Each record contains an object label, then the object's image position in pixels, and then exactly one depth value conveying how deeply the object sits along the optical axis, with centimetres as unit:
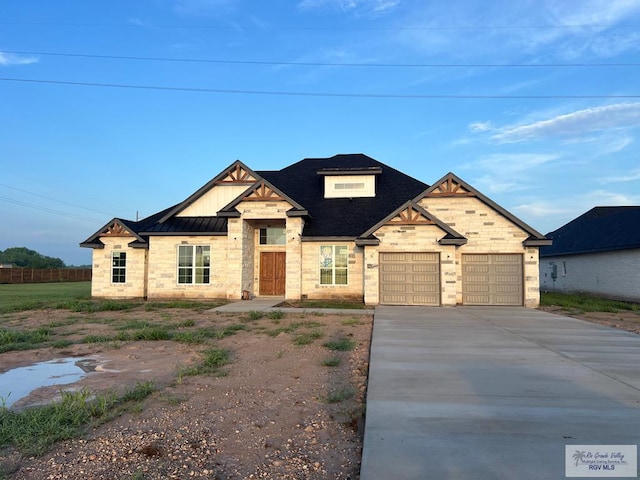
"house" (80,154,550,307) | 1772
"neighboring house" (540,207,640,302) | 2273
